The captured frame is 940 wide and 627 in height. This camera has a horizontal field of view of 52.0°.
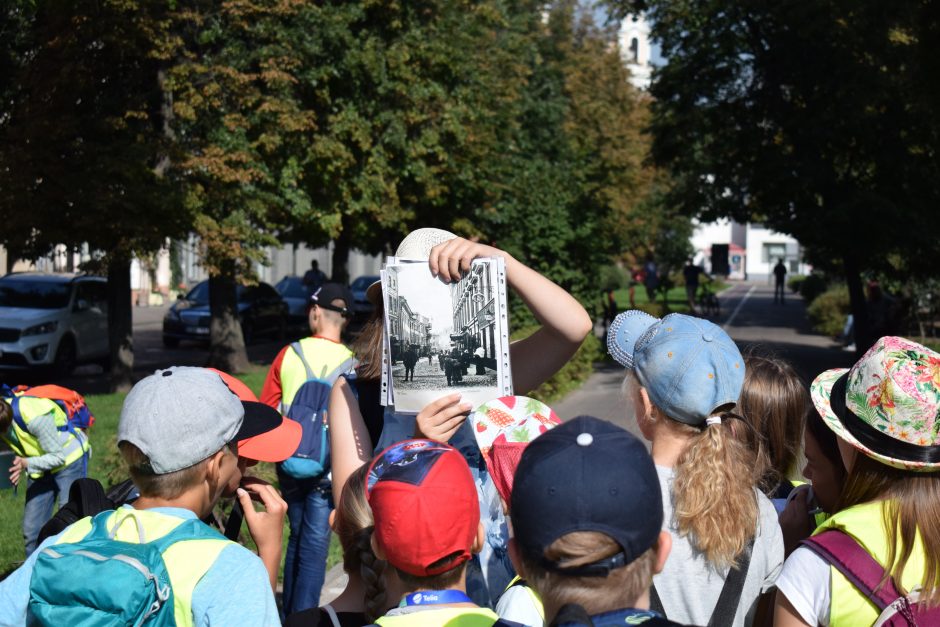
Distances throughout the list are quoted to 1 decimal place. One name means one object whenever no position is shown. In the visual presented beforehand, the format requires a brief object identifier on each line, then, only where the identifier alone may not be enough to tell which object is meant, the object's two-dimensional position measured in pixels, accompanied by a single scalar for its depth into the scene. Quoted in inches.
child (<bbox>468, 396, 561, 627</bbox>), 111.3
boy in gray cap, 83.4
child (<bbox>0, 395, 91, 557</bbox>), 229.1
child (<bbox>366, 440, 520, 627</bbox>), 83.8
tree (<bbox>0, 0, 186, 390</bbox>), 556.1
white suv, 691.5
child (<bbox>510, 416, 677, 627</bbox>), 70.4
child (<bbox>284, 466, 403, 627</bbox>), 96.3
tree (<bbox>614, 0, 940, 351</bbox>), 697.0
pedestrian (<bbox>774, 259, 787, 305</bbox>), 1947.6
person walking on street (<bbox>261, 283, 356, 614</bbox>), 201.8
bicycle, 1412.4
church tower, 4220.0
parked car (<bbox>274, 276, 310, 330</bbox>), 1146.0
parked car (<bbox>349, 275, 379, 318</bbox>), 1243.0
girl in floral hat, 84.5
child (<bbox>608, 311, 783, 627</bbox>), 94.3
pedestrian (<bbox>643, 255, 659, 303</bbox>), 1460.6
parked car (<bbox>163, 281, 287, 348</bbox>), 974.4
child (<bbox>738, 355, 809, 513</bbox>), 122.0
